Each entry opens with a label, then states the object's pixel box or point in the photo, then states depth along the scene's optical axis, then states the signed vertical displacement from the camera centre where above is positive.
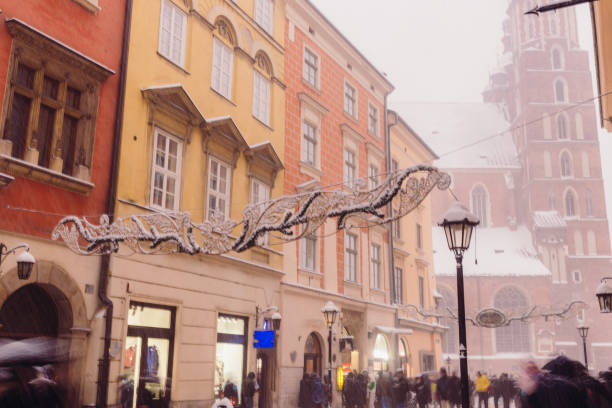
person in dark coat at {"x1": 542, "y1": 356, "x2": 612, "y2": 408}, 5.46 -0.05
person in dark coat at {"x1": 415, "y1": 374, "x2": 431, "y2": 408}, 19.11 -0.90
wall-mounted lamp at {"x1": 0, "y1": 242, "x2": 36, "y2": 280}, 10.84 +1.50
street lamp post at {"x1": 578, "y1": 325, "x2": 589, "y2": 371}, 21.84 +1.17
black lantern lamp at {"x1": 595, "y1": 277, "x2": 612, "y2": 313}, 16.44 +1.72
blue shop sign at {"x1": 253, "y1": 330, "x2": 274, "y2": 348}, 17.69 +0.54
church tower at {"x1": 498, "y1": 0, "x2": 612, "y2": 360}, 59.81 +19.53
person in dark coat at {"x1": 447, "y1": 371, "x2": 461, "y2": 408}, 19.27 -0.80
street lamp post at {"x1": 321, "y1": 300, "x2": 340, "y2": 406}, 17.97 +1.29
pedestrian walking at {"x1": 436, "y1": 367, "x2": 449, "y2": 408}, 19.17 -0.74
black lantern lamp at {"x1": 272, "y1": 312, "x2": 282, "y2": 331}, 18.17 +1.04
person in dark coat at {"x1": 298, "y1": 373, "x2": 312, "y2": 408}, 19.58 -1.03
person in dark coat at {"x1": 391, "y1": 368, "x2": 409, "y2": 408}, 17.84 -0.82
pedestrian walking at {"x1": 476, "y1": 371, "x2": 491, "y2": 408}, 24.64 -0.92
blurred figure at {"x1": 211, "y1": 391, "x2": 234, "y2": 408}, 11.71 -0.82
